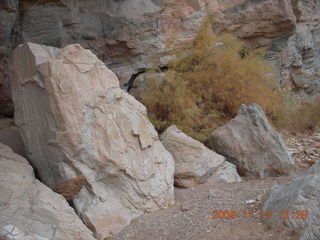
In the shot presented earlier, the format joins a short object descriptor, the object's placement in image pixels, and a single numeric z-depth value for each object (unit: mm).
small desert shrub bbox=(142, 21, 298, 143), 6035
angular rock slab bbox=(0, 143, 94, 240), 3150
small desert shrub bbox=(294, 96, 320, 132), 7777
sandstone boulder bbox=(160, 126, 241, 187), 4730
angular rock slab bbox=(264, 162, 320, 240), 2654
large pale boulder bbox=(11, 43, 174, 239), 3785
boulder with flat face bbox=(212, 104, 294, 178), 4980
